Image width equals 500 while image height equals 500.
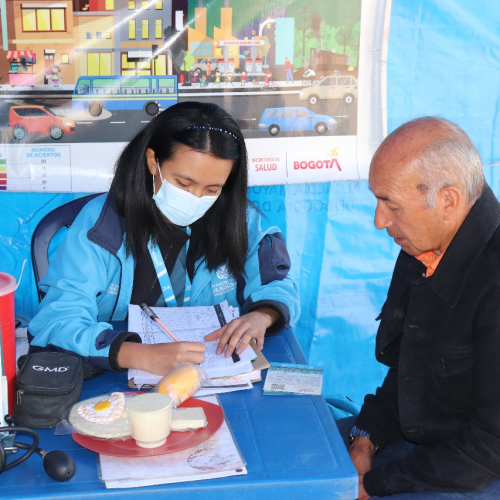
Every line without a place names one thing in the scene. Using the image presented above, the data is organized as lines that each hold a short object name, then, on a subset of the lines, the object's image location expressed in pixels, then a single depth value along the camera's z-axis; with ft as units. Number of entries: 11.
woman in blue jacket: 5.66
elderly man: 4.75
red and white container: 4.29
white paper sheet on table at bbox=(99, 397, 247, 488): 3.73
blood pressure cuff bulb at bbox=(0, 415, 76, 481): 3.70
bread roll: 4.53
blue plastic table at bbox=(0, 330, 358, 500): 3.70
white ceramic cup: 3.91
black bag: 4.31
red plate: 3.91
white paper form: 5.16
